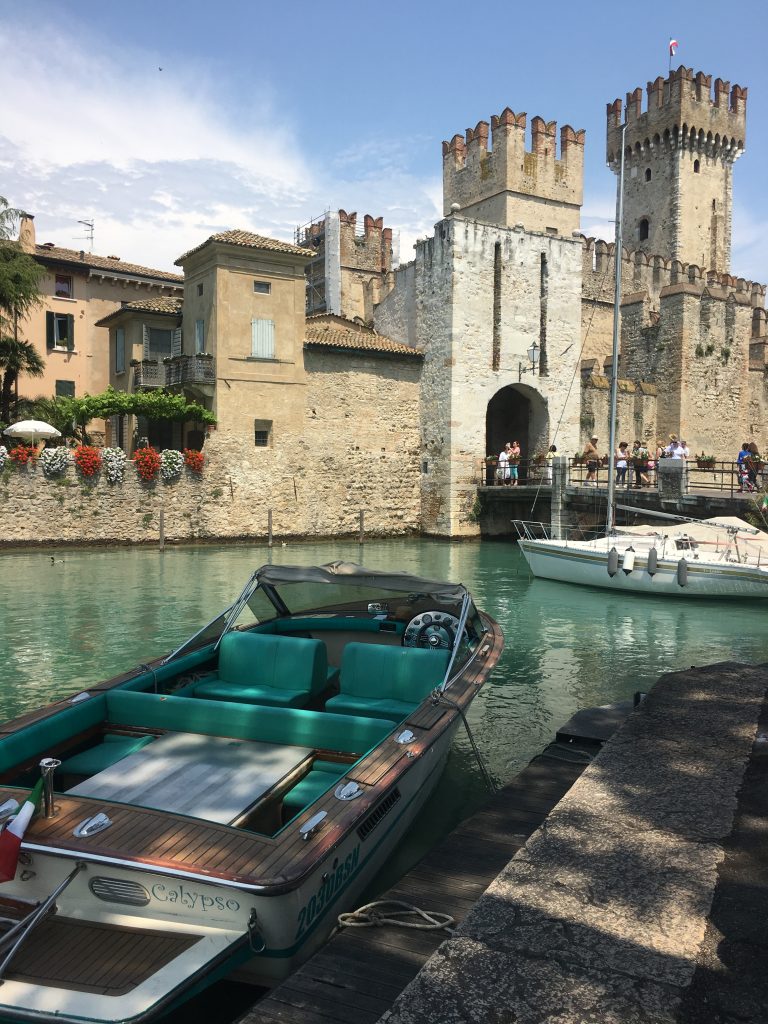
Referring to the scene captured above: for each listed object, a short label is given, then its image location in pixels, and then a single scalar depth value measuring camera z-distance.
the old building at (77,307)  33.78
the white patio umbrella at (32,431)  26.09
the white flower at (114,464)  26.86
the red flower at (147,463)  27.28
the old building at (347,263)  39.50
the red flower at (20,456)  25.56
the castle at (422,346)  29.14
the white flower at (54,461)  26.00
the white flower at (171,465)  27.72
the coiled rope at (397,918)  4.10
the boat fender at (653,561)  18.64
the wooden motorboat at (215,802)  3.64
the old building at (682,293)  38.25
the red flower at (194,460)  28.06
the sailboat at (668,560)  18.20
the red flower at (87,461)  26.47
